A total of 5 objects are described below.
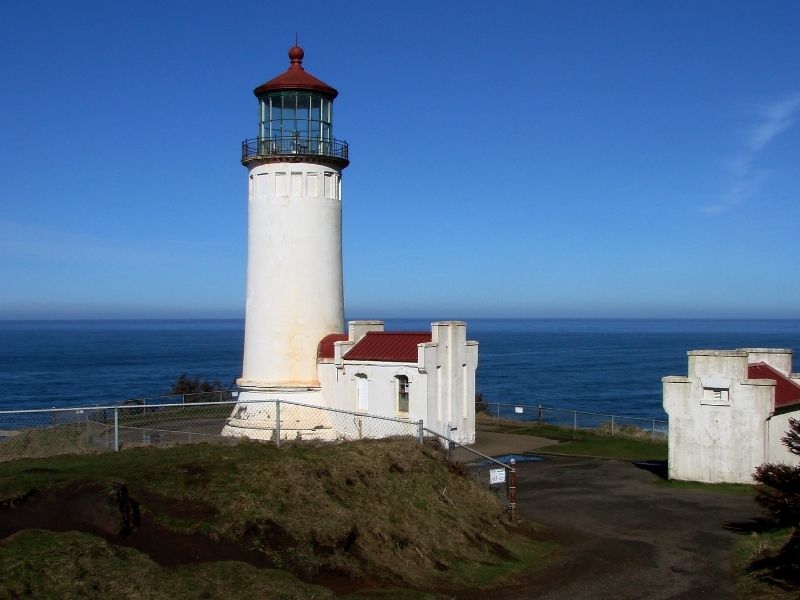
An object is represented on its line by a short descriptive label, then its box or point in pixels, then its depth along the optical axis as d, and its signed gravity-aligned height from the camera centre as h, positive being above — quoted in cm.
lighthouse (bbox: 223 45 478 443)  2514 +16
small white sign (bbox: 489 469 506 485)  1611 -301
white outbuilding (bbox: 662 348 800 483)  2041 -249
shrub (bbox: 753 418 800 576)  1284 -274
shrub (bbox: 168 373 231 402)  3509 -363
